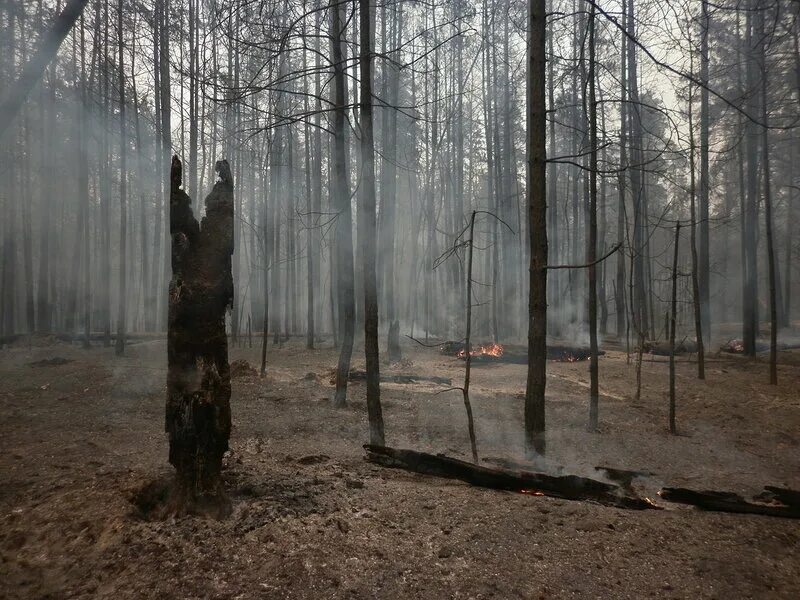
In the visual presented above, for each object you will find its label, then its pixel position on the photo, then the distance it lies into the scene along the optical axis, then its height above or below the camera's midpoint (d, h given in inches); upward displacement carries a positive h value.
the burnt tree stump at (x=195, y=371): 131.9 -19.9
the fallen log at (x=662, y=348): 573.8 -61.8
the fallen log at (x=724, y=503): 139.8 -63.1
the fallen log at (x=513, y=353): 553.9 -65.2
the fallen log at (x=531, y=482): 153.3 -62.8
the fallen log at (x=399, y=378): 414.6 -70.4
